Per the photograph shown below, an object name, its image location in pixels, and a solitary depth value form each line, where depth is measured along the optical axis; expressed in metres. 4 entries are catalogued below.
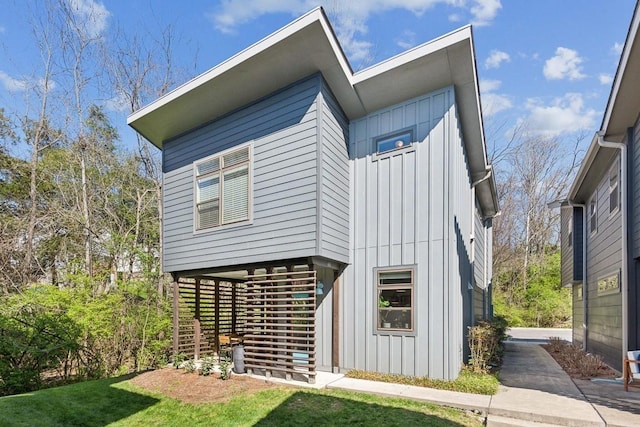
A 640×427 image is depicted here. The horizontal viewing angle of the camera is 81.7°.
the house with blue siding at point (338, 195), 6.02
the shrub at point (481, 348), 6.50
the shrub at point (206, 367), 6.80
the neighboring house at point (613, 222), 5.95
